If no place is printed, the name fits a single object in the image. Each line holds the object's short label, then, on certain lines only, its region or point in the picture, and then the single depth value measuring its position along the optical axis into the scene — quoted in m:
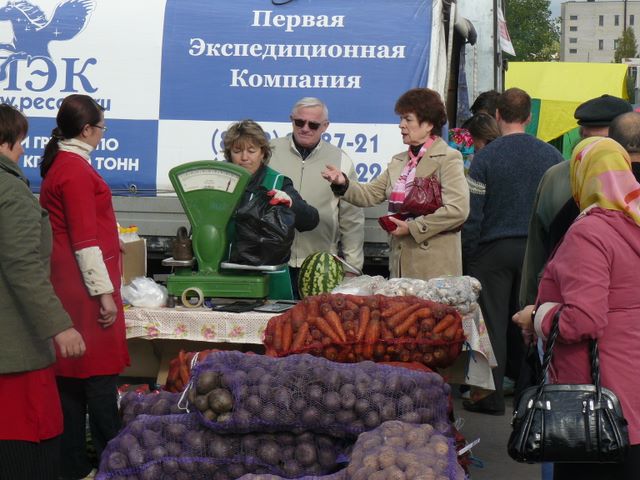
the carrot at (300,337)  4.71
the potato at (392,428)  3.70
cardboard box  5.92
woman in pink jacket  3.38
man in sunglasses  6.22
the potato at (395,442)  3.62
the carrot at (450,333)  4.77
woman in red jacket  4.77
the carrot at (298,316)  4.80
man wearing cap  4.19
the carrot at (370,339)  4.69
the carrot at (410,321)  4.72
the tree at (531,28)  64.05
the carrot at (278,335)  4.79
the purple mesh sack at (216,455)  3.93
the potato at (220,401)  3.92
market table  5.15
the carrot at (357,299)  4.86
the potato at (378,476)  3.41
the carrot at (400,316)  4.74
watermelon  5.59
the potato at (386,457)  3.48
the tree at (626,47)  84.38
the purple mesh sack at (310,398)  3.90
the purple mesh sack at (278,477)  3.64
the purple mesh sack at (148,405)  4.30
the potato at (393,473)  3.40
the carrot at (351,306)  4.81
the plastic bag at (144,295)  5.46
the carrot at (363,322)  4.70
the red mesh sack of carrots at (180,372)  4.75
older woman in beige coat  5.73
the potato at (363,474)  3.46
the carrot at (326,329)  4.69
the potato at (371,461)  3.48
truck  7.04
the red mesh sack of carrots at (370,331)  4.70
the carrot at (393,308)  4.77
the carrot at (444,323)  4.77
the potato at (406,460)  3.48
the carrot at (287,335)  4.76
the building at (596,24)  143.38
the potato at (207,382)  3.99
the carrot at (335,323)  4.70
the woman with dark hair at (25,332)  3.81
